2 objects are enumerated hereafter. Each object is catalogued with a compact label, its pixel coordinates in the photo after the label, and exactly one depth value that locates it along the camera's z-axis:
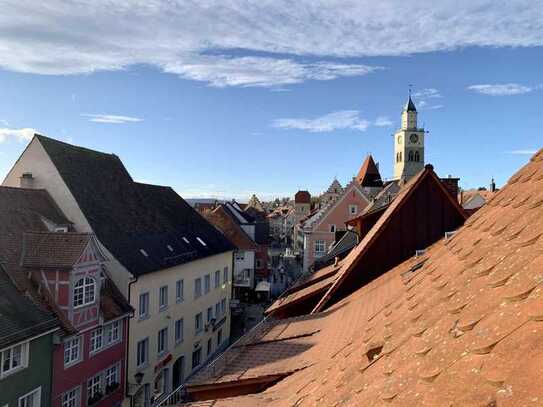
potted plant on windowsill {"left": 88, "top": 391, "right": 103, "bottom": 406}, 19.07
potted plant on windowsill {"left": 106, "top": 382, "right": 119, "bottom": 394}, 20.22
